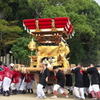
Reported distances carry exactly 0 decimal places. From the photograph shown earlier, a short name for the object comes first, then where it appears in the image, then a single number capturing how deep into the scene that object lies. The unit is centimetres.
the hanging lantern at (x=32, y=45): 881
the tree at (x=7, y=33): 1346
